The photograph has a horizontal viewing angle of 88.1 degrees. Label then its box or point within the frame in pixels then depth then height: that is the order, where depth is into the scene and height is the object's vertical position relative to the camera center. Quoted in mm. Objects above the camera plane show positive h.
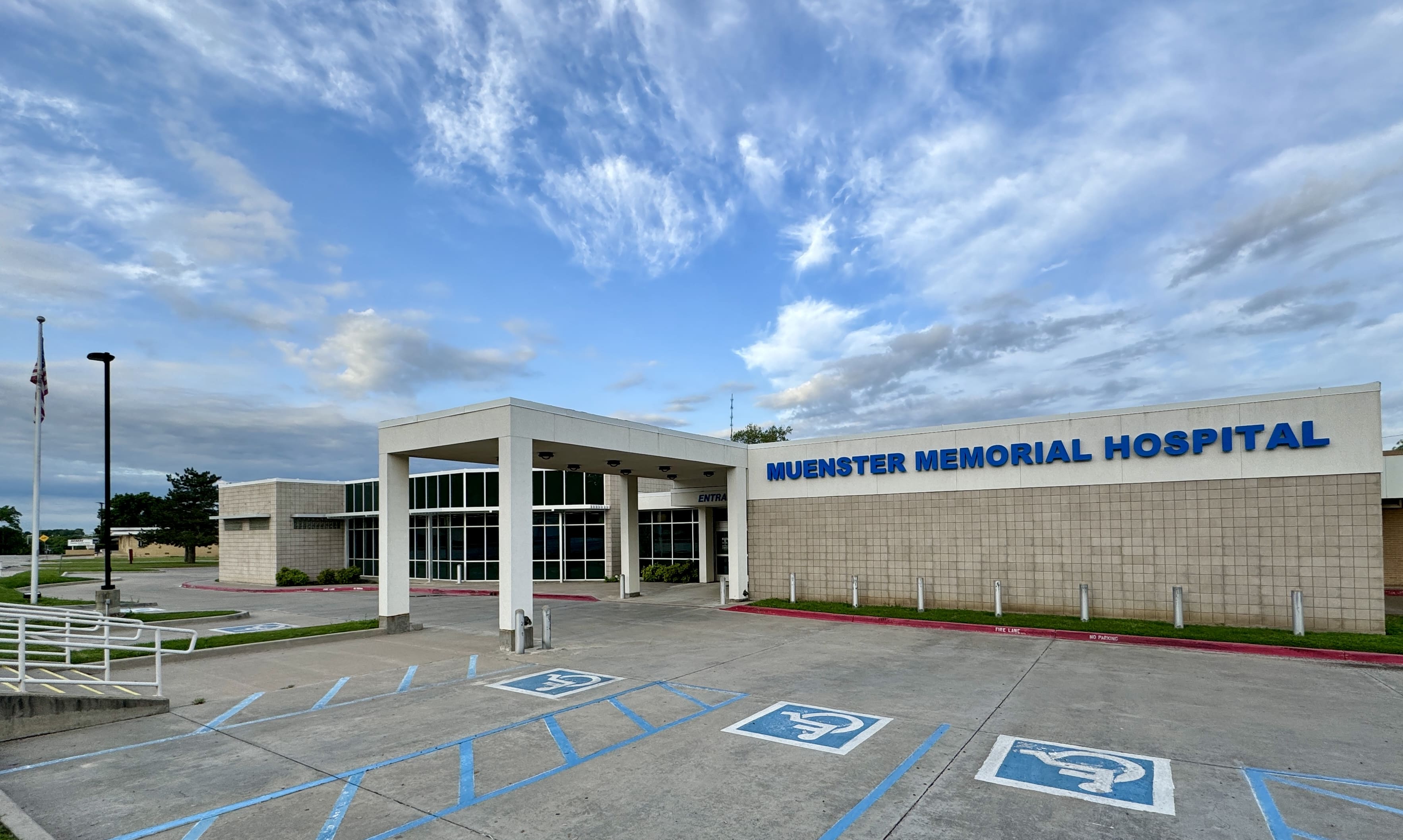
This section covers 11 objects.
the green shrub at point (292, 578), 40312 -5022
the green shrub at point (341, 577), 40688 -5048
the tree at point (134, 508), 81188 -1980
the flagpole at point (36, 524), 23625 -1076
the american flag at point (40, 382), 23547 +3572
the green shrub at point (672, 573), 33969 -4403
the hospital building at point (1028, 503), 16266 -805
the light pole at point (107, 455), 24406 +1271
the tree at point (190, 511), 70250 -2038
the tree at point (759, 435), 71688 +4378
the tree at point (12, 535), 117062 -6868
